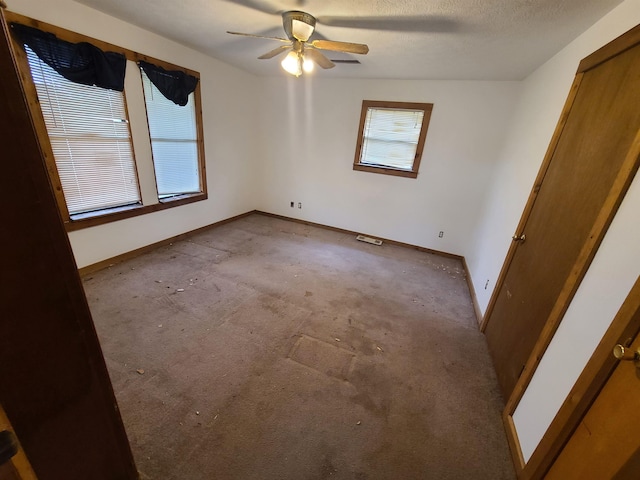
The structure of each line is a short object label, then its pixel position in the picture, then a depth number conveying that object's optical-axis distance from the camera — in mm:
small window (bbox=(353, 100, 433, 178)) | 3697
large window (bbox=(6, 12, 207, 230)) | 2176
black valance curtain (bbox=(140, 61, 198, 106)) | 2887
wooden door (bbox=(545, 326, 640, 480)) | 812
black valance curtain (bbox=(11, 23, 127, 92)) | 2045
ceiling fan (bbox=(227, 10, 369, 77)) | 1946
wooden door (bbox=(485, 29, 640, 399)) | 1198
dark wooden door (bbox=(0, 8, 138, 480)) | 604
